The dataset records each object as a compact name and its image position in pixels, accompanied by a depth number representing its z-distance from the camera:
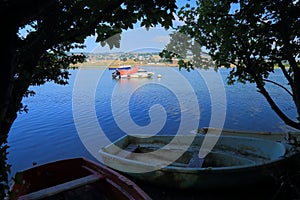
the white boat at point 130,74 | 52.91
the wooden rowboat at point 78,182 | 4.12
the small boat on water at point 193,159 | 5.52
